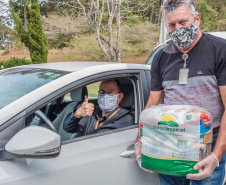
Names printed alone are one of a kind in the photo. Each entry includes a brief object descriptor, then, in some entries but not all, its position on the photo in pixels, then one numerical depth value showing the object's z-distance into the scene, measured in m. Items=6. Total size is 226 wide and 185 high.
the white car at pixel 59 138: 1.31
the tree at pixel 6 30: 39.34
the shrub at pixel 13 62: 17.31
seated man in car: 2.01
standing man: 1.50
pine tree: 15.35
